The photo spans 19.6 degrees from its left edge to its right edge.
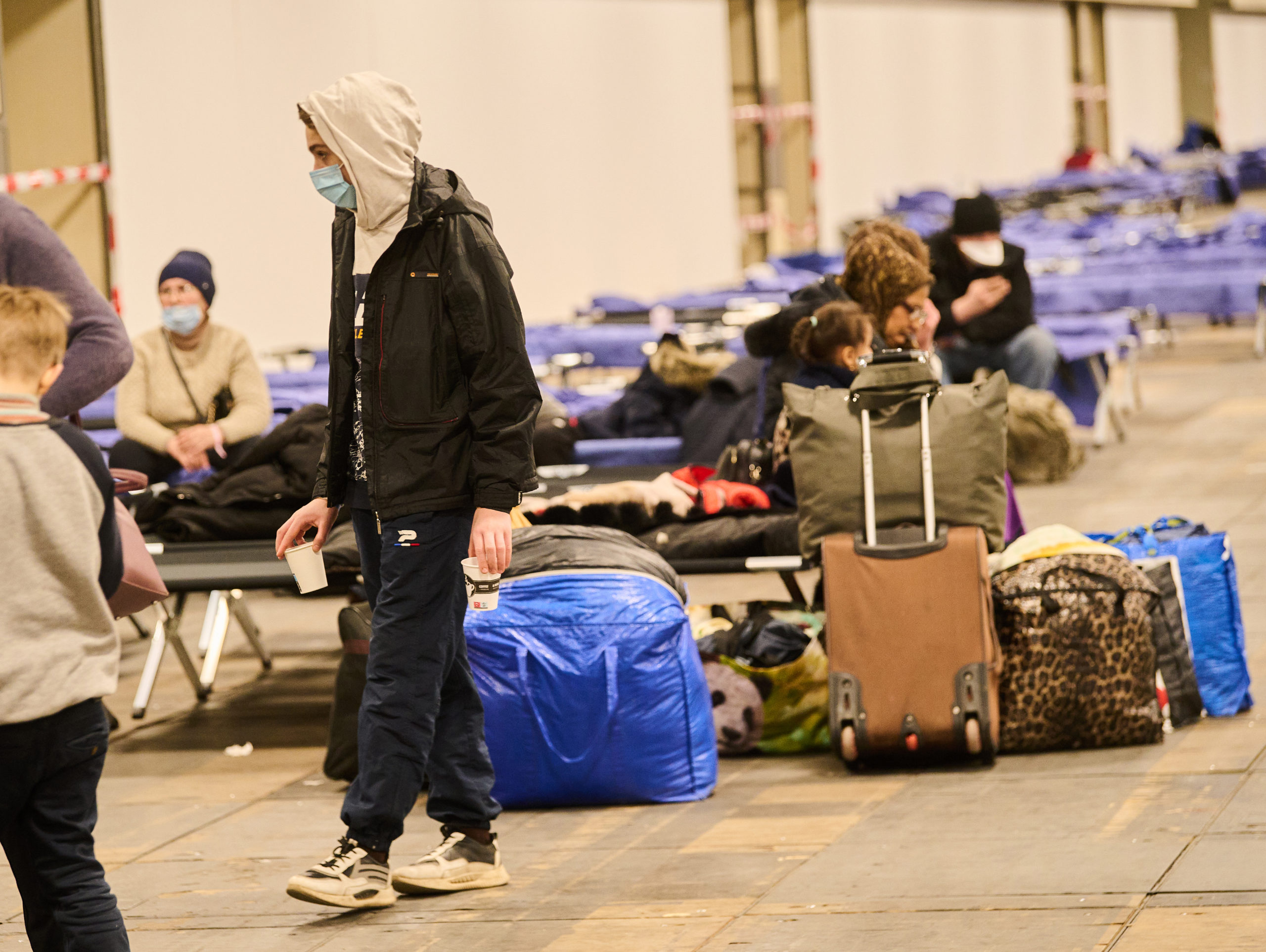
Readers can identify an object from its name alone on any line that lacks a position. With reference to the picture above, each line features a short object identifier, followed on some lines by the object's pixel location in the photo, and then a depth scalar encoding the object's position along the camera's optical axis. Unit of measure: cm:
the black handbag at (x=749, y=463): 1127
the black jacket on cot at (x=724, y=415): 1353
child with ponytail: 1046
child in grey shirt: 552
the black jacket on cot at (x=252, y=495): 1136
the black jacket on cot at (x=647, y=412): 1482
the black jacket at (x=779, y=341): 1111
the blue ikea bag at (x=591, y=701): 898
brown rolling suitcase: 912
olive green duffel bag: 943
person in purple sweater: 810
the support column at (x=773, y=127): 4686
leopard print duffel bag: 932
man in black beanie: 1852
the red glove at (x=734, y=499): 1099
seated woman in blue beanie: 1299
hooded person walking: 713
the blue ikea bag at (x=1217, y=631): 991
